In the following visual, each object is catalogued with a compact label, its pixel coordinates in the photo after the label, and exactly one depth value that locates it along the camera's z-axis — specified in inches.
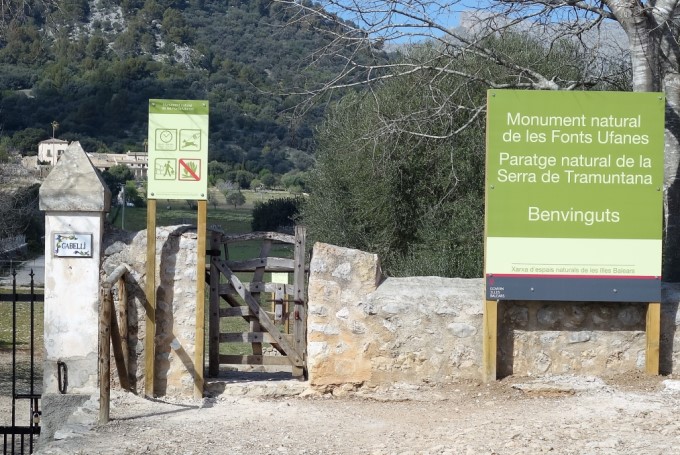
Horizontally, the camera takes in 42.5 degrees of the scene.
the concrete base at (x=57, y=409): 285.0
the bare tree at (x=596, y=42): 385.4
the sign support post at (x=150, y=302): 291.7
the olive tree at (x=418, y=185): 672.4
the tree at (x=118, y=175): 1606.8
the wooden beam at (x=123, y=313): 293.6
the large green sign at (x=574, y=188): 301.6
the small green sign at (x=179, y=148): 295.9
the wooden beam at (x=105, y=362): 260.7
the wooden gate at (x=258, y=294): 312.2
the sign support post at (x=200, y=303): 291.9
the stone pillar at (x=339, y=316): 303.1
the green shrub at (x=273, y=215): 1621.4
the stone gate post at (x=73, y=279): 288.5
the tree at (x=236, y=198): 2073.1
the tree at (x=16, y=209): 852.0
